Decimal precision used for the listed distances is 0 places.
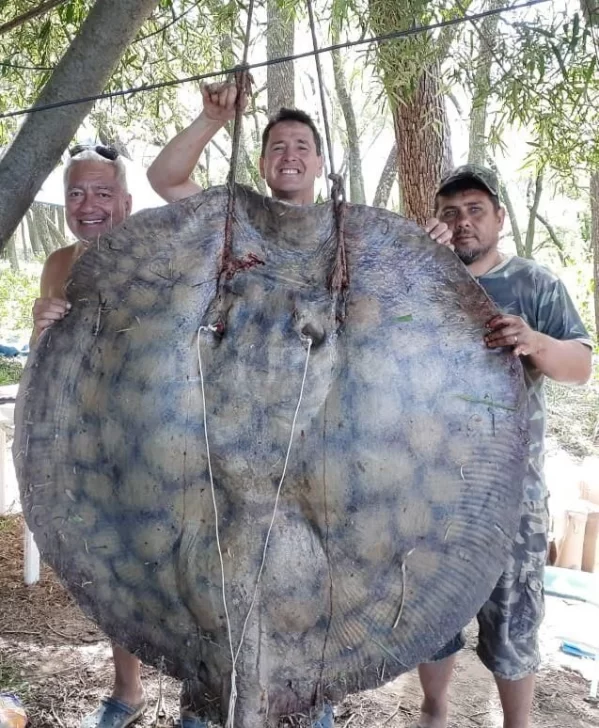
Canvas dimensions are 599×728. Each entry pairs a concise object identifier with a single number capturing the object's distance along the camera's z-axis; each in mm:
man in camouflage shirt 2248
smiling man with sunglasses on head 2449
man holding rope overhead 2029
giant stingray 1552
